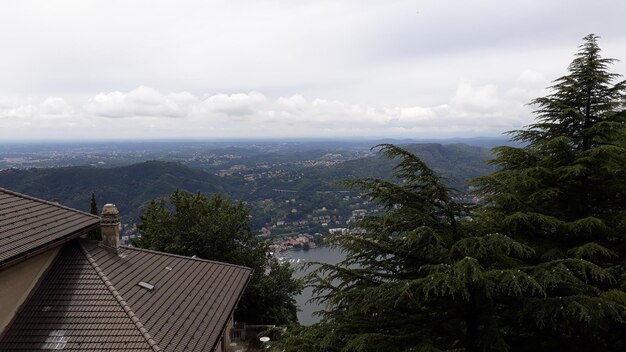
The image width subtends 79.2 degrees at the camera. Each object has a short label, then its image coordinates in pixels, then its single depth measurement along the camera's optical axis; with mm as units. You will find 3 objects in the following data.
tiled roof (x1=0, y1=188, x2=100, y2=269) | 9500
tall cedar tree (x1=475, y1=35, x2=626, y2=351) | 6410
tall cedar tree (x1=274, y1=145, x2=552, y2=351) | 6051
